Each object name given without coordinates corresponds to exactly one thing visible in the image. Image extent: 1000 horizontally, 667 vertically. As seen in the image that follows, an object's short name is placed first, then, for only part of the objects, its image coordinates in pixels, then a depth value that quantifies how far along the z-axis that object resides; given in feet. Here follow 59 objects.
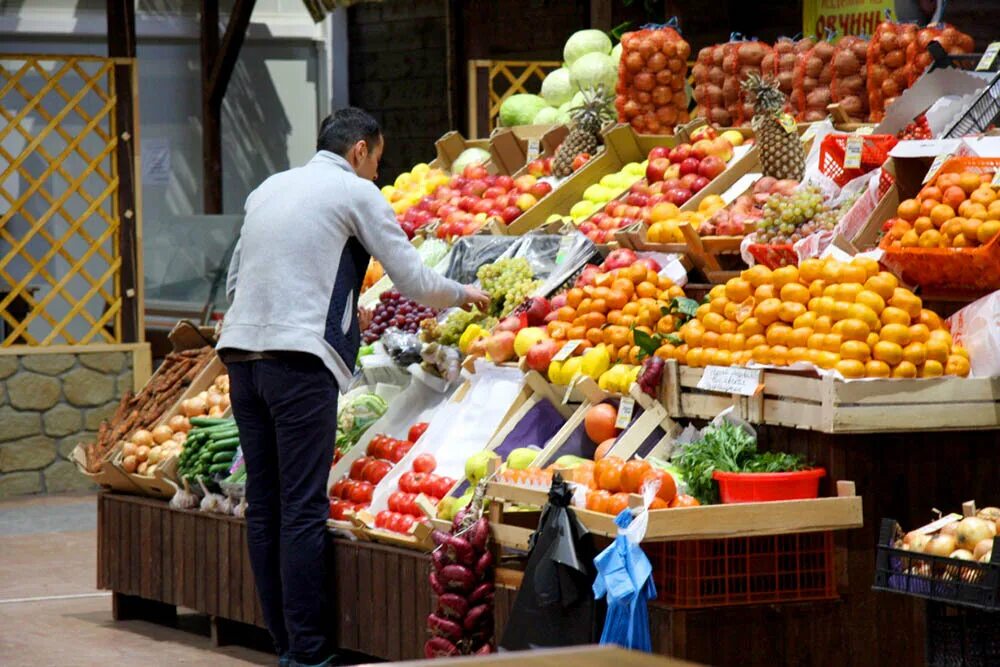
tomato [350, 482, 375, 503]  37.83
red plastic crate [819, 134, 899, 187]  35.88
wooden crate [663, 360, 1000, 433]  29.25
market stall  29.55
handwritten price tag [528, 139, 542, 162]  49.49
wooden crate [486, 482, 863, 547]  28.50
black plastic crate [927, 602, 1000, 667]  25.55
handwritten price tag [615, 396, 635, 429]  32.96
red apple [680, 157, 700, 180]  41.01
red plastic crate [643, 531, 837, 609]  29.12
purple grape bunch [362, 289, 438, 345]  42.01
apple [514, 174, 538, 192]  46.80
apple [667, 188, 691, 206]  40.16
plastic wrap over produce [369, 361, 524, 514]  36.55
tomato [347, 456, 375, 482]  38.75
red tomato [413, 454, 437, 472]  36.52
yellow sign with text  62.13
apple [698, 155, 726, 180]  40.50
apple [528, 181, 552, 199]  45.91
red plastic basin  29.55
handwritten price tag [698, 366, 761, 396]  30.60
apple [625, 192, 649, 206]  41.50
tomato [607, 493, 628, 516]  29.58
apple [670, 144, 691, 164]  41.83
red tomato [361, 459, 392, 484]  38.06
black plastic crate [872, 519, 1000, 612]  24.25
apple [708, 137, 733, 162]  41.39
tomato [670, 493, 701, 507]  29.55
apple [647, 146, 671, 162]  42.93
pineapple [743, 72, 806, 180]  38.70
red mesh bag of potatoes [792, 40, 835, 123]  42.06
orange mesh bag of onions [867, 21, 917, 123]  39.91
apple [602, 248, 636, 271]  36.68
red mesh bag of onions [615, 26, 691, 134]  47.29
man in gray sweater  34.91
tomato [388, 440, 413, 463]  38.22
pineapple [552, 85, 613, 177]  46.96
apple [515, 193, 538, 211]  45.57
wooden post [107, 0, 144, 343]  67.77
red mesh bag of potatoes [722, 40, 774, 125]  44.42
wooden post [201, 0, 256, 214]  79.36
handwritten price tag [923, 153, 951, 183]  32.40
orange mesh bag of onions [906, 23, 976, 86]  39.50
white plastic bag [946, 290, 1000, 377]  30.09
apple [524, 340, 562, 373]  35.24
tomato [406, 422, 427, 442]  38.52
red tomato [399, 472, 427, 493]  36.17
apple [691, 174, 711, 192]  40.22
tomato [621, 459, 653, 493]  29.81
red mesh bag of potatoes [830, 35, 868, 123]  41.29
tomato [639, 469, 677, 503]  29.25
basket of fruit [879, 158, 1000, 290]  29.99
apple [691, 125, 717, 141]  42.47
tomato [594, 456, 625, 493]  30.45
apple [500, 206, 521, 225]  45.27
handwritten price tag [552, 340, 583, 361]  34.73
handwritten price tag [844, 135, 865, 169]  35.68
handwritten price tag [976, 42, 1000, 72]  36.91
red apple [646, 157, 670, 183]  42.37
